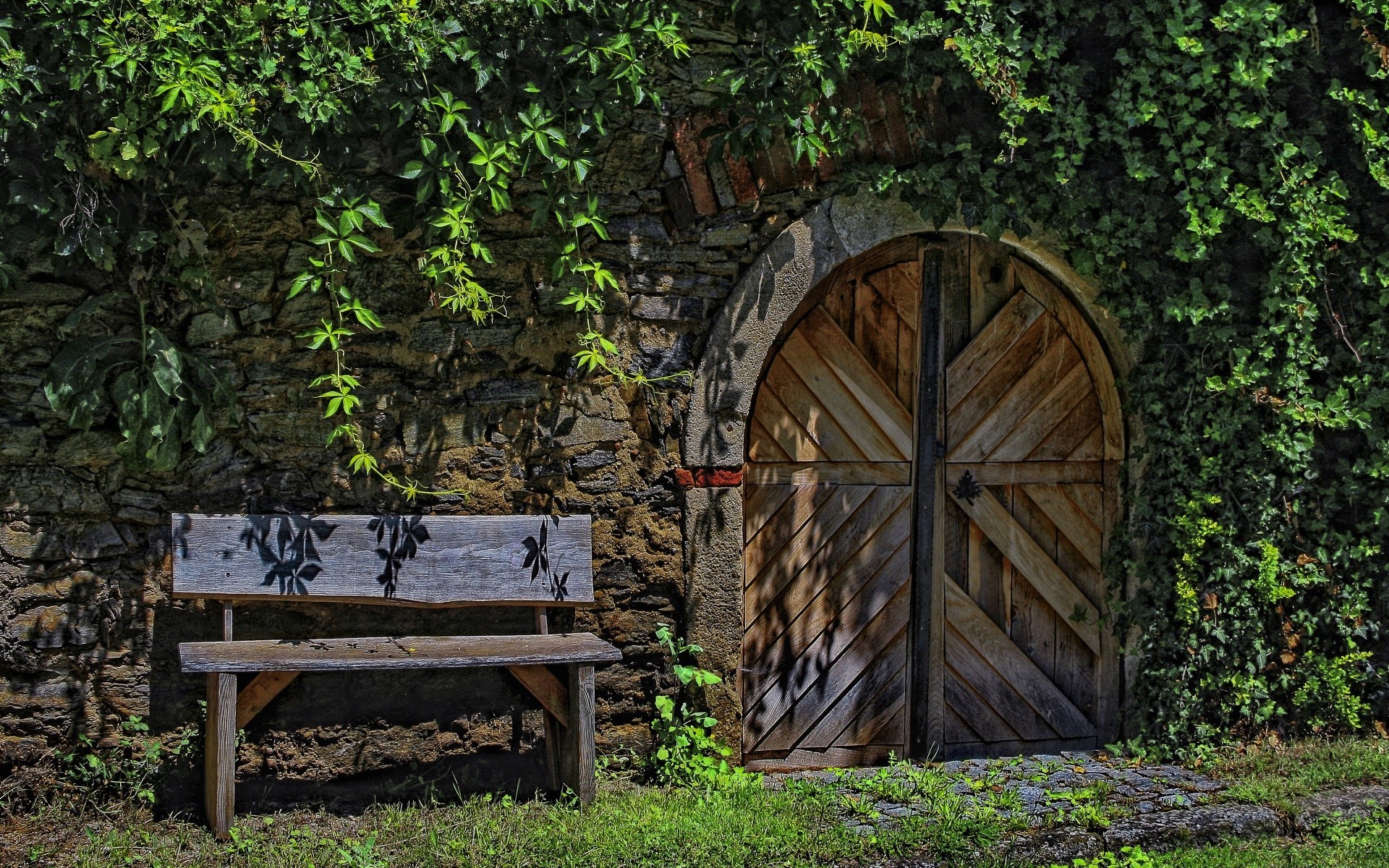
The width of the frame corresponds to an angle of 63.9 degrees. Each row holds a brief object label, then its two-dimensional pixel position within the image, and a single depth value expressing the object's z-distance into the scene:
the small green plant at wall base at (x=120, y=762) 3.61
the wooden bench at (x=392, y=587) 3.49
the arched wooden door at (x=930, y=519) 4.43
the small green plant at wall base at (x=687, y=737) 4.07
